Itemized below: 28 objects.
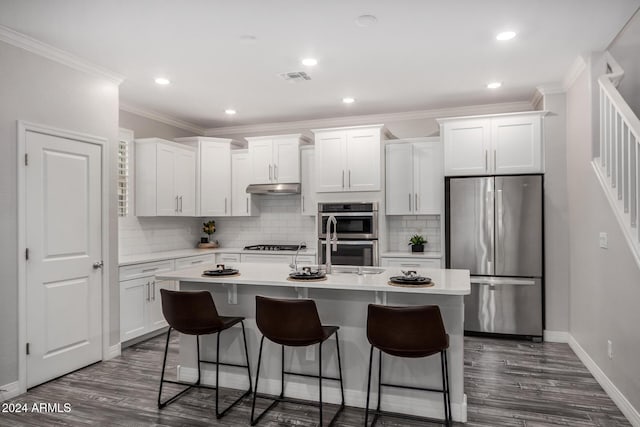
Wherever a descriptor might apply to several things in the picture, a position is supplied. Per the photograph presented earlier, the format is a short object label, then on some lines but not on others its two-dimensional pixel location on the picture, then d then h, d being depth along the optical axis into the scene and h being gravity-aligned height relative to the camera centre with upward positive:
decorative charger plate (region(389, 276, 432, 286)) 2.82 -0.43
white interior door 3.47 -0.32
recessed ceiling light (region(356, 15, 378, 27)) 3.05 +1.41
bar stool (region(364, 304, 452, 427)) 2.48 -0.68
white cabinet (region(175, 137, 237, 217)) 6.02 +0.60
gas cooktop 5.99 -0.44
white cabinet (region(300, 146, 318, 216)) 5.86 +0.49
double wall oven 5.34 -0.21
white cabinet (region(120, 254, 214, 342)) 4.43 -0.87
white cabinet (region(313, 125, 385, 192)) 5.41 +0.74
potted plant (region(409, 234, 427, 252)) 5.50 -0.35
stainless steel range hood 5.80 +0.38
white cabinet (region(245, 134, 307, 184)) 5.87 +0.81
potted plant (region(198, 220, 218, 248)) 6.38 -0.25
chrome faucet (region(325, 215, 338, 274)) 3.23 -0.27
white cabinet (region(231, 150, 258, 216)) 6.18 +0.44
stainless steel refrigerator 4.68 -0.38
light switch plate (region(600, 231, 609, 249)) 3.33 -0.20
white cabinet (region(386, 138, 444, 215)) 5.35 +0.49
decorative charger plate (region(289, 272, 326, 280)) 3.08 -0.43
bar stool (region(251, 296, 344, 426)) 2.71 -0.68
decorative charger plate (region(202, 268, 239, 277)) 3.34 -0.44
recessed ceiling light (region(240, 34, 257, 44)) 3.37 +1.42
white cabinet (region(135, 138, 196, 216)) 5.27 +0.50
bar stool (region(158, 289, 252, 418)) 3.00 -0.68
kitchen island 2.88 -0.90
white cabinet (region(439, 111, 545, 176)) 4.76 +0.81
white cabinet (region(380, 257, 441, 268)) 5.16 -0.57
